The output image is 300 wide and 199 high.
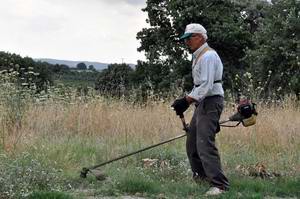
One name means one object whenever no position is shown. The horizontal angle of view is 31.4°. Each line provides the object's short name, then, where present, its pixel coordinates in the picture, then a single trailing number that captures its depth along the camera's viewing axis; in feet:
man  21.85
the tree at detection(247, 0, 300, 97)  78.18
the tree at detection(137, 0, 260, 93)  123.13
